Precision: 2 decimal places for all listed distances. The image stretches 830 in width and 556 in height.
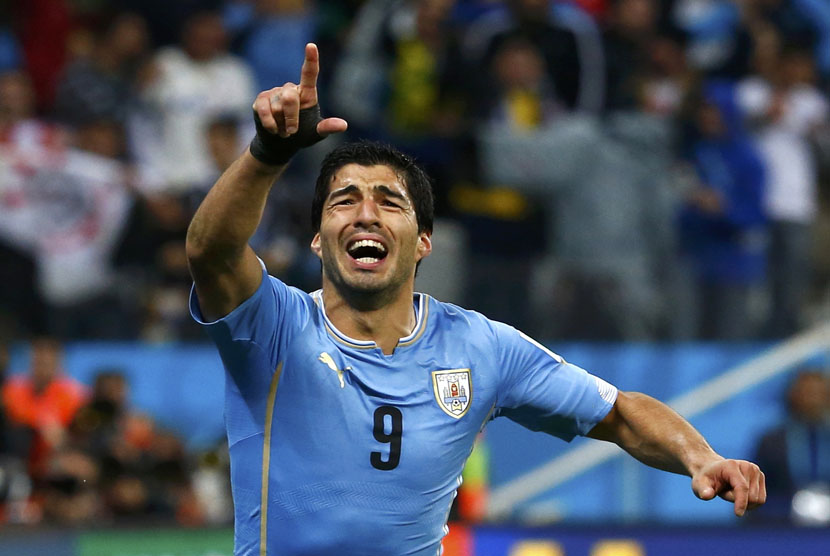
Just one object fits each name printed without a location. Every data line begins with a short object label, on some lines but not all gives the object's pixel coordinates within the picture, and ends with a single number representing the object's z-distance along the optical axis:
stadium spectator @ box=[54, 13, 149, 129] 19.92
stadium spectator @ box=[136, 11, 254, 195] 19.97
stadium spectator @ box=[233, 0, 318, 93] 21.11
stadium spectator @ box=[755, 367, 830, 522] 18.06
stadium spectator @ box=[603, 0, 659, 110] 20.47
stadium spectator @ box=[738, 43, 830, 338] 19.77
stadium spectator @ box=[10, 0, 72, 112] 21.44
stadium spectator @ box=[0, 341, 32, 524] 16.34
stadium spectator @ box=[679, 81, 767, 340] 19.58
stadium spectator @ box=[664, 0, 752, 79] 21.77
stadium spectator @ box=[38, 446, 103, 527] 16.19
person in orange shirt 17.48
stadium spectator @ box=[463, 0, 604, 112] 19.94
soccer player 7.43
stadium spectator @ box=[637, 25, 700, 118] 21.14
